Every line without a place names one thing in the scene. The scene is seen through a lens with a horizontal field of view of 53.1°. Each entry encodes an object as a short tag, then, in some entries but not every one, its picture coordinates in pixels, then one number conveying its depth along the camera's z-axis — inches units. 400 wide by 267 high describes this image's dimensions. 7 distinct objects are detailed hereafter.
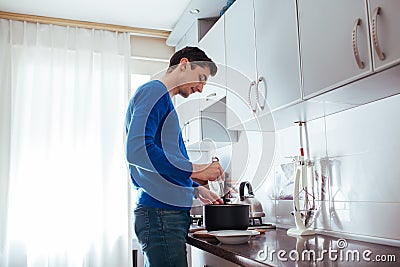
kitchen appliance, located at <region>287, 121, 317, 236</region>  69.7
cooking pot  64.9
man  57.3
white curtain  109.7
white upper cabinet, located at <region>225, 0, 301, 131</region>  62.6
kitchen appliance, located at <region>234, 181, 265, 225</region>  85.1
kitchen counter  44.7
